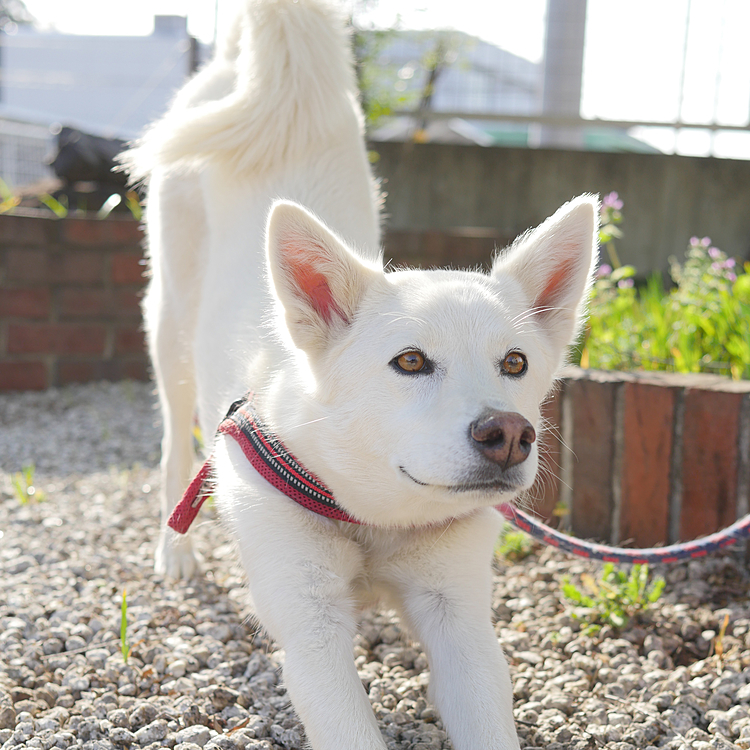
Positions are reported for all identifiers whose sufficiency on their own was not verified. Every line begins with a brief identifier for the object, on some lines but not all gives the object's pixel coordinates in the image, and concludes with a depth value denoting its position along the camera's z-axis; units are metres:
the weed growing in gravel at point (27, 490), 3.41
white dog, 1.59
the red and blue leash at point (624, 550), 2.24
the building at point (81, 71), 22.52
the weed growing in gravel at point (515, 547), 3.03
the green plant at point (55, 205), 5.63
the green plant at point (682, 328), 3.27
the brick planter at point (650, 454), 2.71
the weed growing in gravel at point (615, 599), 2.40
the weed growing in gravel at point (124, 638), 2.12
